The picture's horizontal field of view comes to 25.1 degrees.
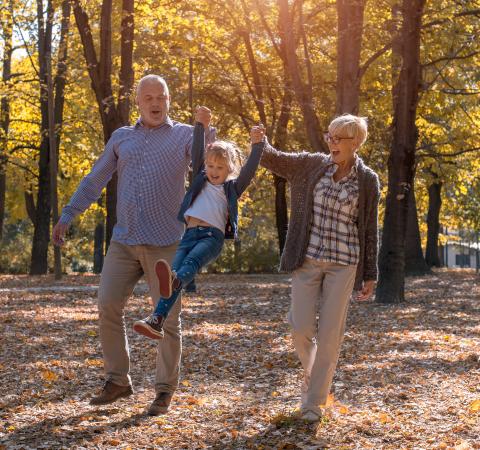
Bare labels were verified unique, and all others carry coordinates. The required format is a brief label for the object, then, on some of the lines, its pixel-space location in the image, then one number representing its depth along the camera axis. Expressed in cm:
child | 650
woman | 658
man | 686
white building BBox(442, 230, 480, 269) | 9719
